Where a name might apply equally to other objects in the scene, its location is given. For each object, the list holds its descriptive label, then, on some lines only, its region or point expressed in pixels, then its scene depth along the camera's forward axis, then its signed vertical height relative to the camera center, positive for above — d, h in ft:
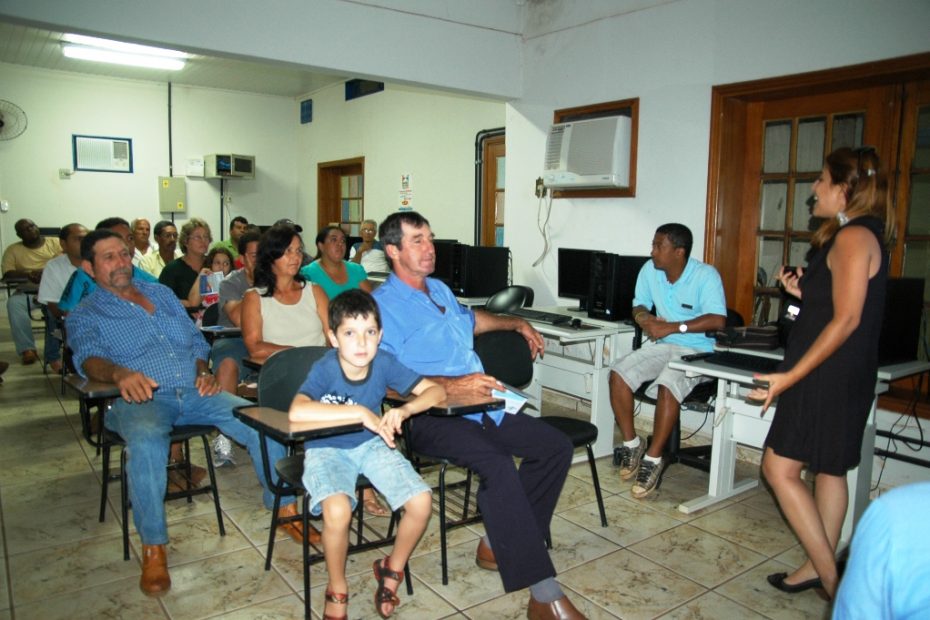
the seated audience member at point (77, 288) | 12.74 -1.22
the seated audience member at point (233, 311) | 11.39 -1.47
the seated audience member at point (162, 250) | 18.40 -0.67
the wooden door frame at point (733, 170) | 12.10 +1.34
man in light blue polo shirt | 11.07 -1.67
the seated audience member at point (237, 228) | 23.82 +0.00
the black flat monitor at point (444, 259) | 17.08 -0.66
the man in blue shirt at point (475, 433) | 6.85 -2.31
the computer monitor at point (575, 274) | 14.15 -0.81
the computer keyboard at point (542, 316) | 12.94 -1.60
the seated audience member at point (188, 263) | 15.35 -0.85
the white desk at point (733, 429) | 8.88 -2.86
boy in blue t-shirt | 6.57 -2.29
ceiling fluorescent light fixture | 22.95 +6.19
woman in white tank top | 10.15 -1.17
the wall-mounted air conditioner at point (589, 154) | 14.24 +1.82
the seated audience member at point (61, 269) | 15.98 -1.11
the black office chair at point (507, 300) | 14.43 -1.41
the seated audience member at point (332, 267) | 13.70 -0.78
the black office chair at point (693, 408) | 11.27 -3.01
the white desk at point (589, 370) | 12.26 -2.57
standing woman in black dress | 6.71 -1.21
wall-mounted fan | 26.25 +4.02
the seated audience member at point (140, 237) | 19.40 -0.34
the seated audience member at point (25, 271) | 20.03 -1.51
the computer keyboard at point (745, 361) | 9.43 -1.74
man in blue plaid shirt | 7.93 -1.78
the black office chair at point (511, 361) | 9.24 -1.76
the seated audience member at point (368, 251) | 21.93 -0.68
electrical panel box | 29.73 +1.39
